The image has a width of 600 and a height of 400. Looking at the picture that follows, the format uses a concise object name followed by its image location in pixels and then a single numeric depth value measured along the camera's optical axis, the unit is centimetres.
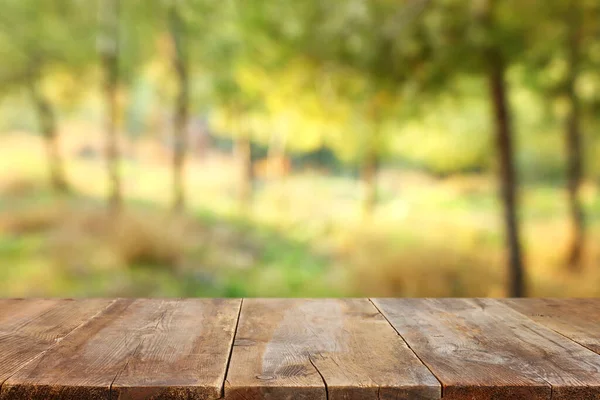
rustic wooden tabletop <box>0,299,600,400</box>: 69
